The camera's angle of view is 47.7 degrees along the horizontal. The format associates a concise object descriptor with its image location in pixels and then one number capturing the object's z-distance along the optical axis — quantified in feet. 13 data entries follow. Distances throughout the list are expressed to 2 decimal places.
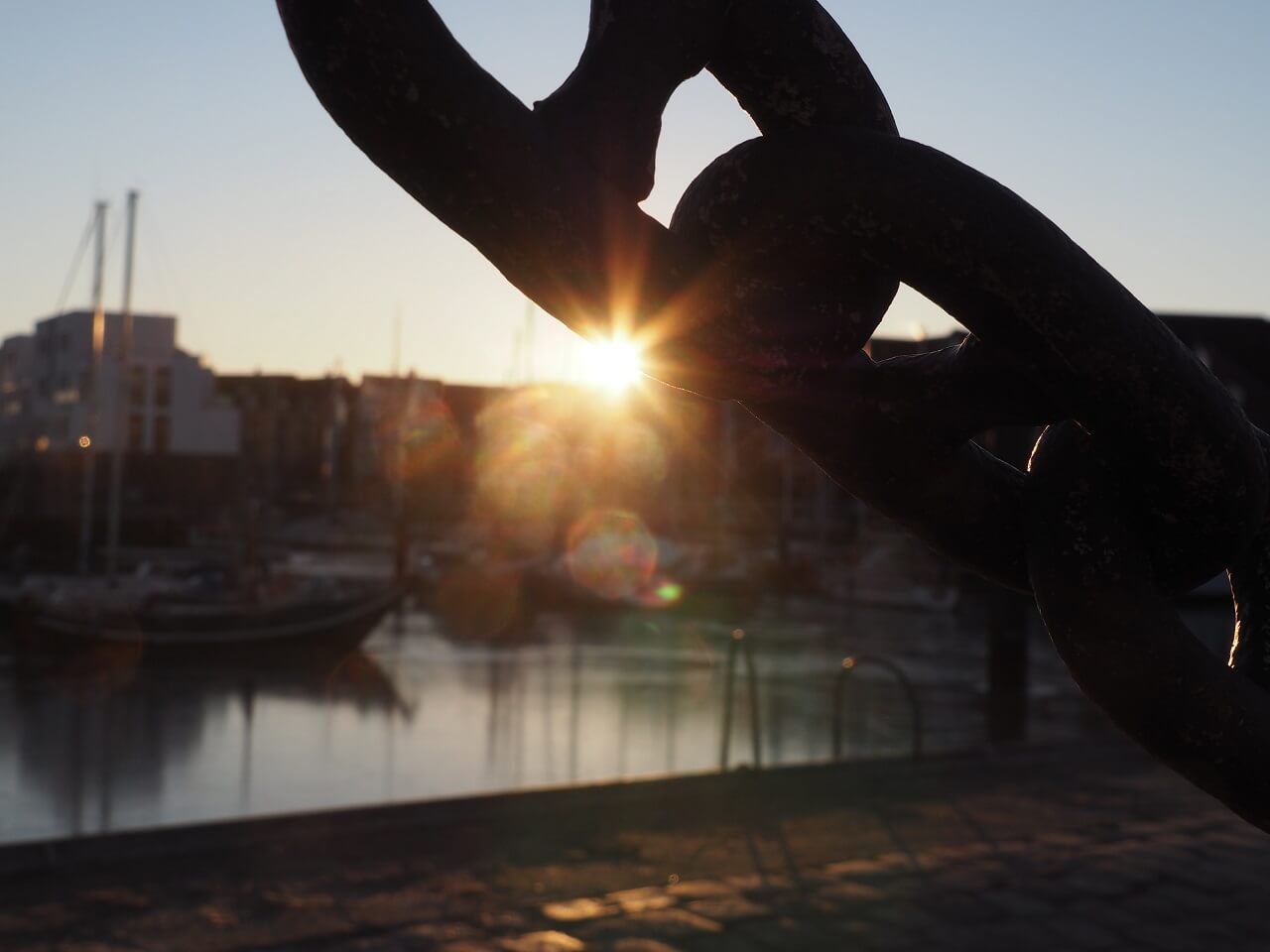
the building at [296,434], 263.49
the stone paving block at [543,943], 19.49
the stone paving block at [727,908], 20.80
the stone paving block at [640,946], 19.21
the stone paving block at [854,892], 21.70
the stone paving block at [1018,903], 20.48
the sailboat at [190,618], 91.50
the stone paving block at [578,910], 21.09
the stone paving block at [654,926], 19.90
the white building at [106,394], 205.46
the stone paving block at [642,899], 21.35
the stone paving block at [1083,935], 18.85
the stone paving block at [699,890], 22.13
